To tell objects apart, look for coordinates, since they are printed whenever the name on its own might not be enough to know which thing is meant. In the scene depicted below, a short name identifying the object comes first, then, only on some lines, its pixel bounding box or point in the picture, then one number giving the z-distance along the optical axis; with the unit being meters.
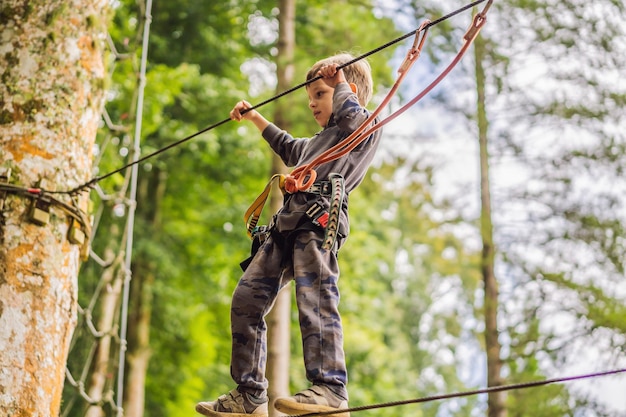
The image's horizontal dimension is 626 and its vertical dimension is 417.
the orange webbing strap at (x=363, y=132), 4.17
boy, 4.49
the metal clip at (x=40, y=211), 5.39
